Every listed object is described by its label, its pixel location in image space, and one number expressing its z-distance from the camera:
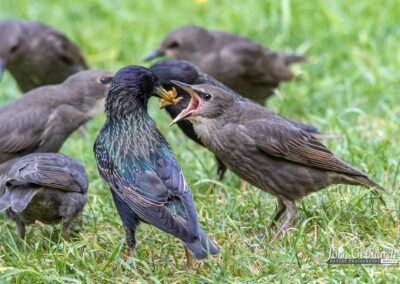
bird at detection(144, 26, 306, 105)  16.06
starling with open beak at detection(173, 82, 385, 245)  9.87
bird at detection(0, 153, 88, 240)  9.77
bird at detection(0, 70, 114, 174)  12.17
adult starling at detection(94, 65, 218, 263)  8.33
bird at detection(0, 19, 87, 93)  15.98
